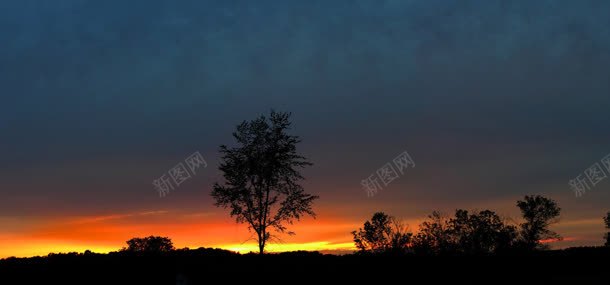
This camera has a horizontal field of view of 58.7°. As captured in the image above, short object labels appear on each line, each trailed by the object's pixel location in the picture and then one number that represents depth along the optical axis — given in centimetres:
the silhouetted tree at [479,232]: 7262
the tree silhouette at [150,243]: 8600
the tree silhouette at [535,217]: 7056
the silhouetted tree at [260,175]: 4309
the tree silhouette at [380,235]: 6875
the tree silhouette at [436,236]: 7056
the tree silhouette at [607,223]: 7775
